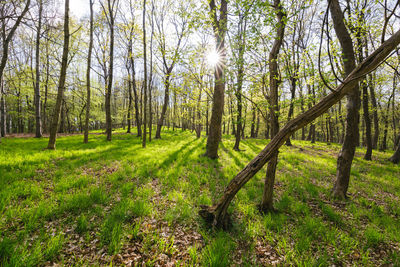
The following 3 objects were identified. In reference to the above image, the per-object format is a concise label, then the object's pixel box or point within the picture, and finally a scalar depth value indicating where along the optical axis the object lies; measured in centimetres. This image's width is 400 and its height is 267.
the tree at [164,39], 1429
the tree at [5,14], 751
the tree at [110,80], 1192
